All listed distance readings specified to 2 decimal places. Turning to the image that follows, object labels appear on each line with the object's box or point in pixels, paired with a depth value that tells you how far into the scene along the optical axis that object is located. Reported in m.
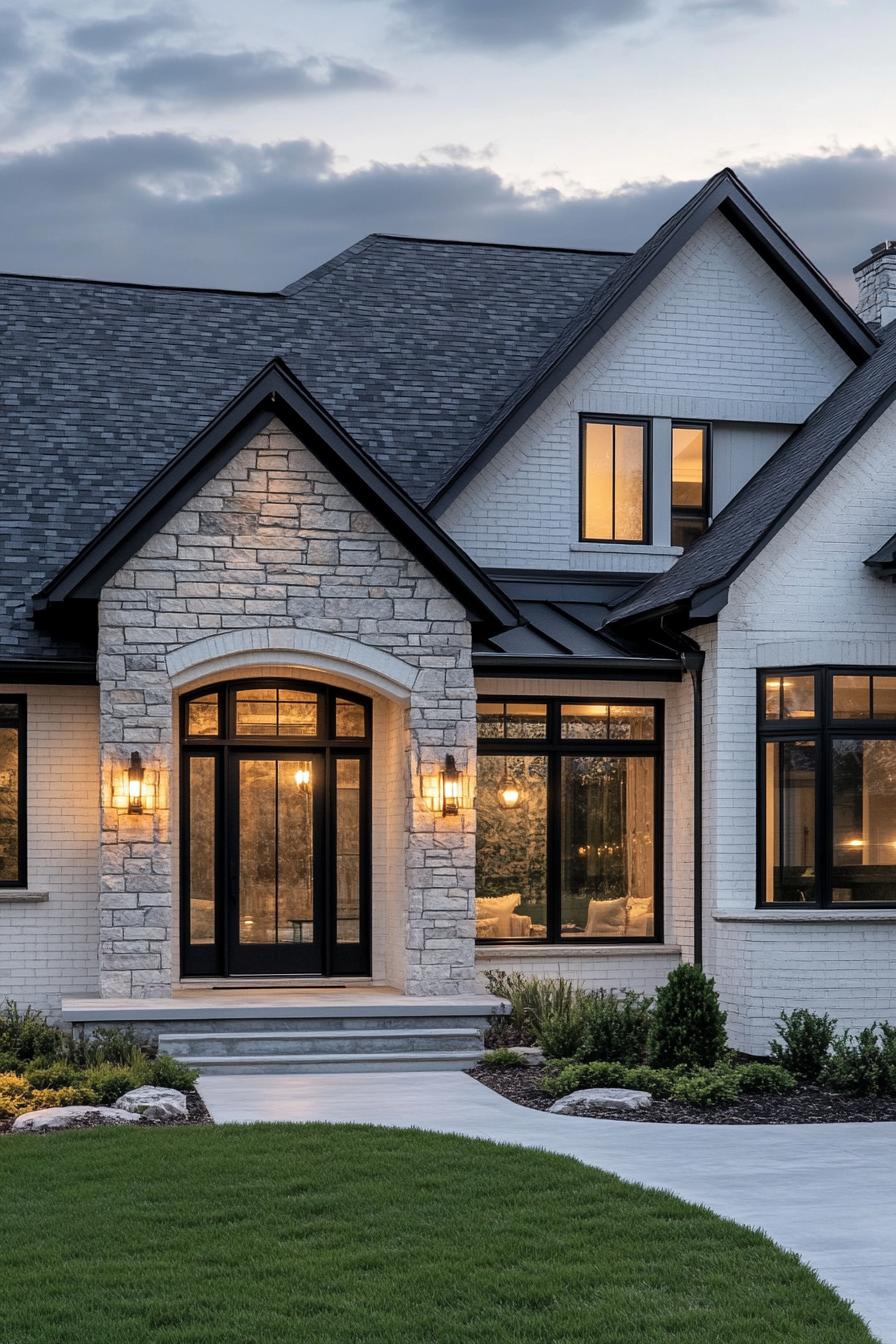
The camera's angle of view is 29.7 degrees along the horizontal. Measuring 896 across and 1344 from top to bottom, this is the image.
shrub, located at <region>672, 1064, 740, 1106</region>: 12.60
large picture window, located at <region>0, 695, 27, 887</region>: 16.42
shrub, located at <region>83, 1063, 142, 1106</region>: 12.62
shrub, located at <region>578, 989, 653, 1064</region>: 14.06
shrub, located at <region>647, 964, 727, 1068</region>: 13.69
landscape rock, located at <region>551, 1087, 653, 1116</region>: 12.44
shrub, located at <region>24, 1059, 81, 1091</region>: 12.88
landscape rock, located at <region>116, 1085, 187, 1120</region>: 11.92
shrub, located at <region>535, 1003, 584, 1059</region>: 14.36
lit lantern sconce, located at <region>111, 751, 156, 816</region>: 15.25
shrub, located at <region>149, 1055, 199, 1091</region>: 13.05
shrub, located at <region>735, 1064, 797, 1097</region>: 13.25
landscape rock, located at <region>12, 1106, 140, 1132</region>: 11.56
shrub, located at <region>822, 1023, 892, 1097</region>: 13.17
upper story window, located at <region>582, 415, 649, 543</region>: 18.83
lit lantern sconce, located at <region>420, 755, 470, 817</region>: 16.00
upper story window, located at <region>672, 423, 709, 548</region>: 19.02
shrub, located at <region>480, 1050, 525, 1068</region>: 14.51
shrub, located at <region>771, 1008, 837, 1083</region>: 13.88
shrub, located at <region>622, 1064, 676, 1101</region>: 12.95
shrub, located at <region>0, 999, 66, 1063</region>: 14.23
